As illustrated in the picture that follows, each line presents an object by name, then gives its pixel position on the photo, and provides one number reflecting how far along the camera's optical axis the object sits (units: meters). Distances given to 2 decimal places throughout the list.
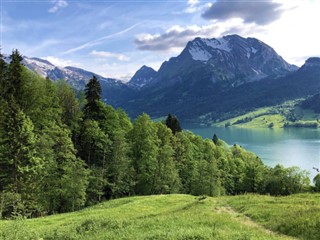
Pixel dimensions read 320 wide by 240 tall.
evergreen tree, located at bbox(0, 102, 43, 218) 44.66
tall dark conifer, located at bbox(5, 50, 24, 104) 54.09
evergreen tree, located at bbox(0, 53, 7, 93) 54.19
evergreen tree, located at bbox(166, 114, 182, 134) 94.68
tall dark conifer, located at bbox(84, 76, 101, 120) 66.25
